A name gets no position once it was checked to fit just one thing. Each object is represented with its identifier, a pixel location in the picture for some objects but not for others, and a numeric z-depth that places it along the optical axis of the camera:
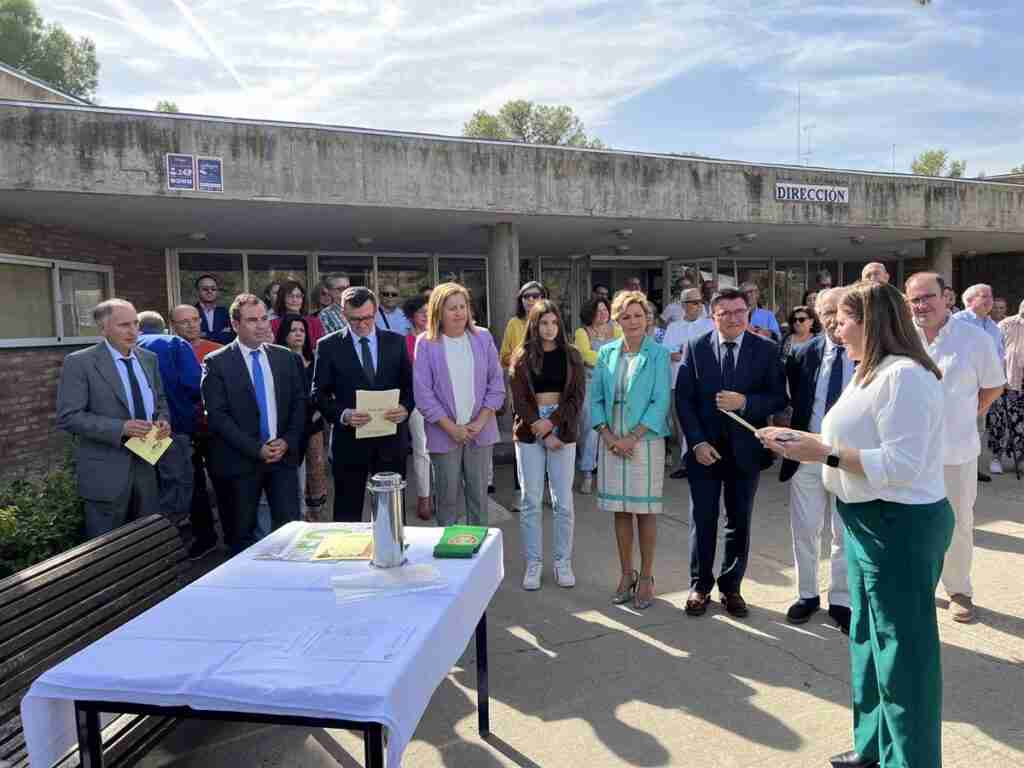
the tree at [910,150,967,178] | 70.12
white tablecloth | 1.89
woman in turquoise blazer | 4.61
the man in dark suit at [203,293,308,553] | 4.52
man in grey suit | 4.26
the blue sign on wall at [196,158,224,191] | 7.88
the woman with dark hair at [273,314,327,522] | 6.27
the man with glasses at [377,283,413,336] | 8.05
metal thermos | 2.70
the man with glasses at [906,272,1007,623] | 4.34
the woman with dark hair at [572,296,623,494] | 7.18
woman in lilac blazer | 4.93
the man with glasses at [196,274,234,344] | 8.00
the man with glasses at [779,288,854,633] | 4.34
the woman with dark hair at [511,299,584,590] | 4.98
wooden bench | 2.51
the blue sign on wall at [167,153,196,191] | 7.76
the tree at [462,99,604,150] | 58.50
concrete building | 7.71
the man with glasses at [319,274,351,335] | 6.88
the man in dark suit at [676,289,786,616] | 4.40
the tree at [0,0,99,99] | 44.91
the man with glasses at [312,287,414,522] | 4.82
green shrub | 3.97
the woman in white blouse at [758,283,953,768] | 2.58
